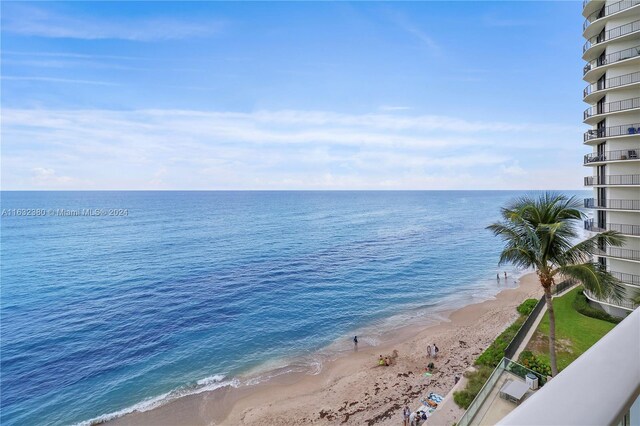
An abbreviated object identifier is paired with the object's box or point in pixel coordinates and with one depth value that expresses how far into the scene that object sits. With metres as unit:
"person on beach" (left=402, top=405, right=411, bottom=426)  20.88
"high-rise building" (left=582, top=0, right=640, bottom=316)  25.81
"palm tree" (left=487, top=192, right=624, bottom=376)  17.00
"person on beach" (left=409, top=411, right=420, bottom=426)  20.55
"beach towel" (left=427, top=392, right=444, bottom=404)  22.38
